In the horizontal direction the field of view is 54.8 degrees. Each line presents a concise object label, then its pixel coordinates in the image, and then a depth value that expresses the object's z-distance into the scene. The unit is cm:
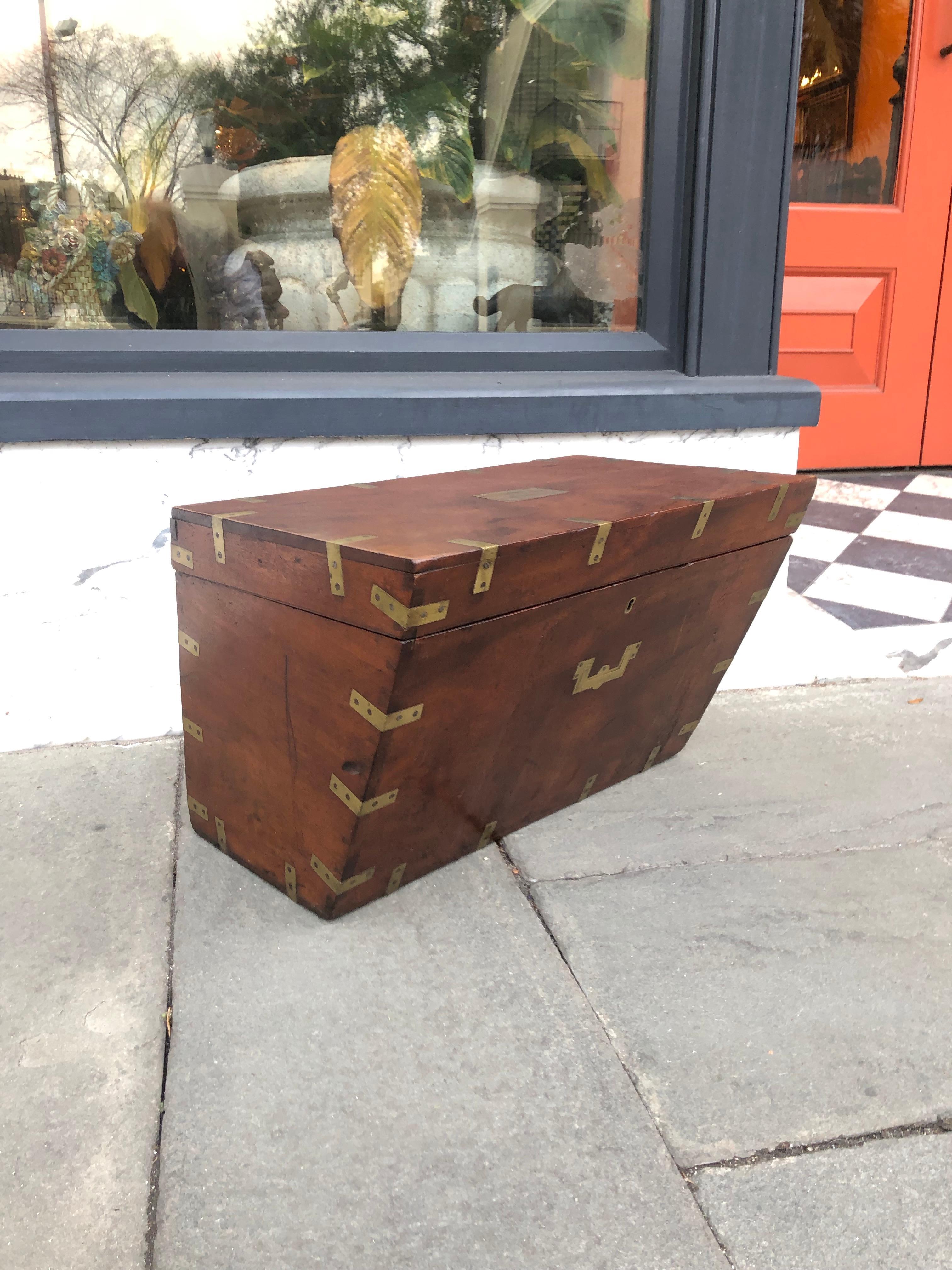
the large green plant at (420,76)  172
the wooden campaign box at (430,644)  103
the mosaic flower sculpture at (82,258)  168
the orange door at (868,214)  286
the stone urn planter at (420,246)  178
